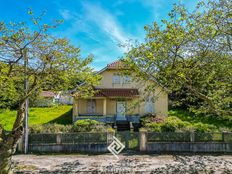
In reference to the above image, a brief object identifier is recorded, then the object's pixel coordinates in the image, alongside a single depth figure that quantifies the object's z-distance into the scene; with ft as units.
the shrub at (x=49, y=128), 40.89
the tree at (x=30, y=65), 21.90
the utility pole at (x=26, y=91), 23.28
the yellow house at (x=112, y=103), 67.45
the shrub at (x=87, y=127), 41.85
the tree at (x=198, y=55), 20.48
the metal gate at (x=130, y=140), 39.32
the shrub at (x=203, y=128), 40.30
